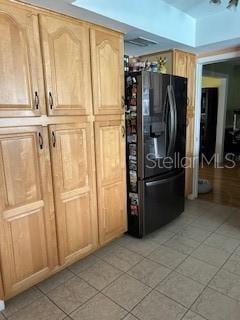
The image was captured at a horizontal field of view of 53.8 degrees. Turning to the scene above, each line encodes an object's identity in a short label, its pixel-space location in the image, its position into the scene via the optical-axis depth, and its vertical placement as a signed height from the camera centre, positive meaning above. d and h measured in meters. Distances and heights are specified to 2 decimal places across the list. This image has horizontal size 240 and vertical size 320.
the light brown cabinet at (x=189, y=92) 3.07 +0.31
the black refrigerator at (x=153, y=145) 2.32 -0.32
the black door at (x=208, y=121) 5.98 -0.20
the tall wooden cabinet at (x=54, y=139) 1.61 -0.18
